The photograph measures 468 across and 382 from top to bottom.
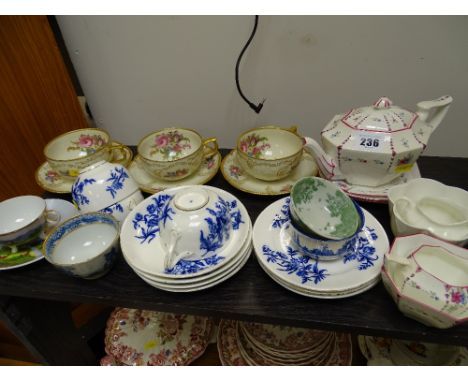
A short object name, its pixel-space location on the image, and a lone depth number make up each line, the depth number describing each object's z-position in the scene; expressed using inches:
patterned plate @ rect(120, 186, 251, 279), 22.7
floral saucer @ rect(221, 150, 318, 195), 30.4
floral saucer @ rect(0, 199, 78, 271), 25.9
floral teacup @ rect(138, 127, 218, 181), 34.1
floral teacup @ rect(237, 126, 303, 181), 29.0
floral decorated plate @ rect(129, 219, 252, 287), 22.1
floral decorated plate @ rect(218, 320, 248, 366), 35.9
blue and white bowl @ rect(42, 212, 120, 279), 23.8
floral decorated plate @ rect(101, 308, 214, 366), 37.7
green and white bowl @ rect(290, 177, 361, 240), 24.5
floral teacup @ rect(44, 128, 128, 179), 32.2
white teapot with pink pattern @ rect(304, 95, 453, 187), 25.0
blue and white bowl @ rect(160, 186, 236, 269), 23.0
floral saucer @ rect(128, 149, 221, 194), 32.2
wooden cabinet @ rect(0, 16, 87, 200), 34.1
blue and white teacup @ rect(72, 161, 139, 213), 27.1
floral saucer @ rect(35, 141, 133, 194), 33.1
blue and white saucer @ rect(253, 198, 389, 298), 21.5
